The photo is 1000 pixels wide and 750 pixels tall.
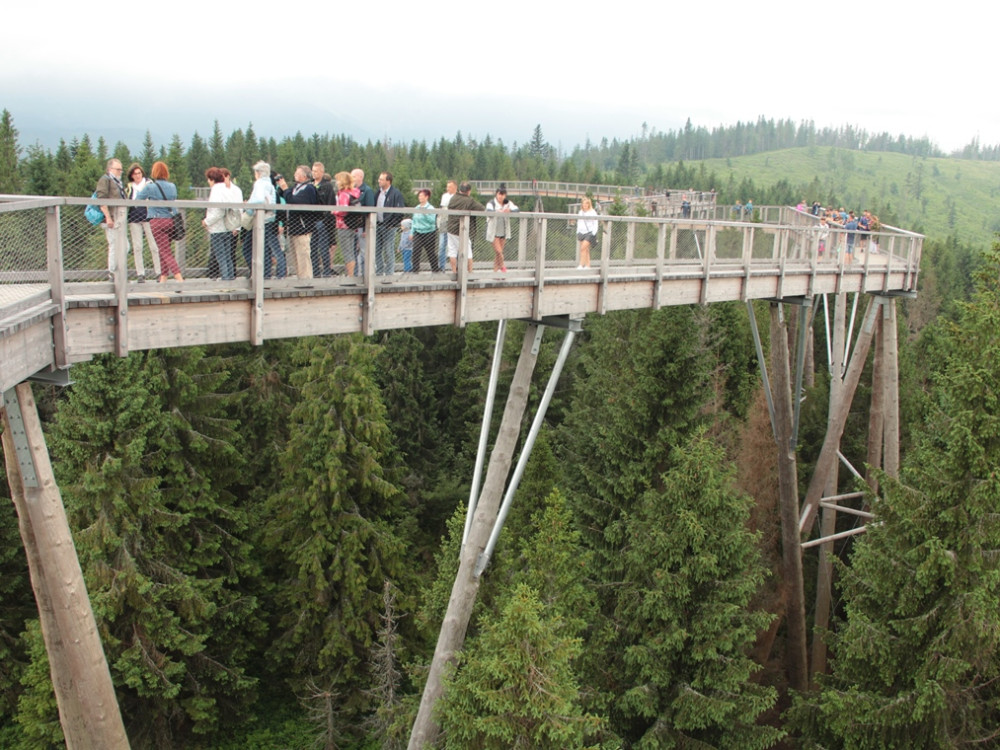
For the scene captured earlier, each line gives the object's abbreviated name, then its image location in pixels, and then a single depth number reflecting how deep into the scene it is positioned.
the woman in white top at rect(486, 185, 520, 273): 9.92
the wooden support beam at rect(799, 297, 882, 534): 18.02
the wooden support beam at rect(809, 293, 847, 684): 17.62
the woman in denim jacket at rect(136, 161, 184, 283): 7.61
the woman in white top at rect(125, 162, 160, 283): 7.32
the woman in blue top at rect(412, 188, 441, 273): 9.41
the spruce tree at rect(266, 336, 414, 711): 22.52
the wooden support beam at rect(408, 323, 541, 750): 10.63
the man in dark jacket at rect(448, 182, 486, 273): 9.56
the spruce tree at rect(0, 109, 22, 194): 45.75
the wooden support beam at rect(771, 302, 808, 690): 16.67
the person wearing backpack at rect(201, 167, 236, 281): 7.65
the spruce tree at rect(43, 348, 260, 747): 18.58
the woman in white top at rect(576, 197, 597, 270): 11.24
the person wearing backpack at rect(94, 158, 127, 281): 6.55
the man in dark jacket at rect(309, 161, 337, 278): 8.36
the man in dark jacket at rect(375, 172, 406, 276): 9.15
